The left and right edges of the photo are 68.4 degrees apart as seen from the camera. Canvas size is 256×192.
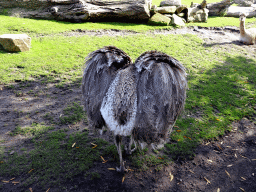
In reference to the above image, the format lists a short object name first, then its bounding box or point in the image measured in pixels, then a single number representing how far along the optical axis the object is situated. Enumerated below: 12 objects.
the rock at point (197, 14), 10.45
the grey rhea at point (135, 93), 2.32
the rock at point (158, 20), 9.23
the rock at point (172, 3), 11.24
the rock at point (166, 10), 9.80
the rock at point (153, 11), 9.55
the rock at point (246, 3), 14.90
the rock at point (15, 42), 5.93
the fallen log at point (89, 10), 8.58
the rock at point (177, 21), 9.40
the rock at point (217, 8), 11.89
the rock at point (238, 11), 12.36
